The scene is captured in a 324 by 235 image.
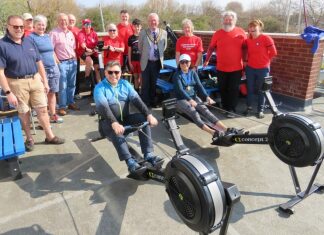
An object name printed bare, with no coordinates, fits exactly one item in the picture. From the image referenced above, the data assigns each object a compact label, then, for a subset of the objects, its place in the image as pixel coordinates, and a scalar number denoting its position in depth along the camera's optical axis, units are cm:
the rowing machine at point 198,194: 203
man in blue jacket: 342
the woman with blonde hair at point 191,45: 546
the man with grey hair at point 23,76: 372
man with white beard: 518
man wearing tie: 561
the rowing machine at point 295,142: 290
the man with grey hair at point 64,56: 523
